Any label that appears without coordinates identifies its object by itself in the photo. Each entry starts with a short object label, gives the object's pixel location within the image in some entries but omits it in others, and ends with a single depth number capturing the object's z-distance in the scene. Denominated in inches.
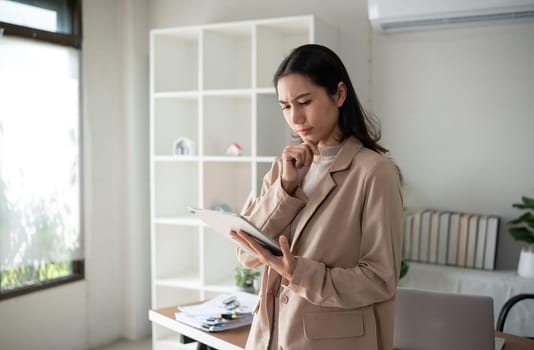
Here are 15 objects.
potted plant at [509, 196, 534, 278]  101.1
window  122.4
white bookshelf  126.3
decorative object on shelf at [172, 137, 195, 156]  133.9
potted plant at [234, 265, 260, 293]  96.4
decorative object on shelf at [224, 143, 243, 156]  129.5
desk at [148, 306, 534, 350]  70.7
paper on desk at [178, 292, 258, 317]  81.3
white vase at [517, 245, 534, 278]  101.1
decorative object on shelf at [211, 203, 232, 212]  133.2
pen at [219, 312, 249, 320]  78.2
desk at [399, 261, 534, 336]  99.4
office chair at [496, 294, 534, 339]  86.4
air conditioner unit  101.0
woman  49.6
